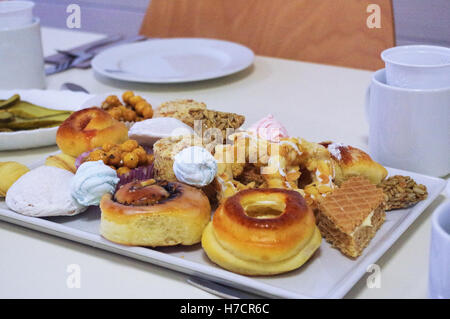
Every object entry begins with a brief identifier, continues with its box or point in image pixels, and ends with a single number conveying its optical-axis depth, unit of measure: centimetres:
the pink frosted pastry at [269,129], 89
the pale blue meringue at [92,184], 79
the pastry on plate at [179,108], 109
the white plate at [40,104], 109
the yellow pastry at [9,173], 87
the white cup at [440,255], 55
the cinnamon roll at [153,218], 72
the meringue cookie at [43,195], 80
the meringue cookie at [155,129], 98
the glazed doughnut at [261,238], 66
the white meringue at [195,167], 79
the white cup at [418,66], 90
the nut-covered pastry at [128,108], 115
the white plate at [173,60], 142
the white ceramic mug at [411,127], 90
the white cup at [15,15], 135
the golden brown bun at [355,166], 86
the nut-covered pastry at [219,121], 97
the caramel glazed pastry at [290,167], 82
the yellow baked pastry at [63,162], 94
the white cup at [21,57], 133
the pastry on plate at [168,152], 86
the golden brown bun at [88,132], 98
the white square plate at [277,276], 64
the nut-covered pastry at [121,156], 91
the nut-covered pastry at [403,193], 81
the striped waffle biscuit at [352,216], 71
